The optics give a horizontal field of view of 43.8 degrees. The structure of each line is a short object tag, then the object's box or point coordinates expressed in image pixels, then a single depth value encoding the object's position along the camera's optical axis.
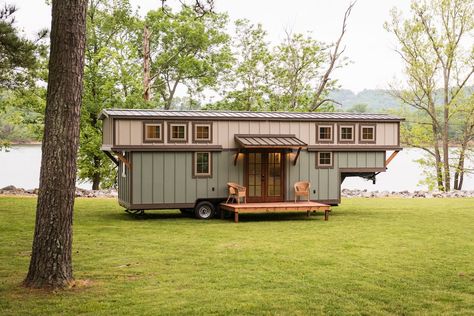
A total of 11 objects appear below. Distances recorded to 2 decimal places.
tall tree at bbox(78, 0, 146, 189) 27.50
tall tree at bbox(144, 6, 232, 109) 30.55
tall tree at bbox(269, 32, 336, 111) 33.41
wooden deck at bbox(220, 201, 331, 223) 15.43
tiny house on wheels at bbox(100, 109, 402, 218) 15.63
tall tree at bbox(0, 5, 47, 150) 13.87
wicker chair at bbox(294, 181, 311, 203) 16.88
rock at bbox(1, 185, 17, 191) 23.09
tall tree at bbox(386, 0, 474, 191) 32.28
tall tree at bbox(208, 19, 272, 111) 33.69
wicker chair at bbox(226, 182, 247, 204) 15.88
